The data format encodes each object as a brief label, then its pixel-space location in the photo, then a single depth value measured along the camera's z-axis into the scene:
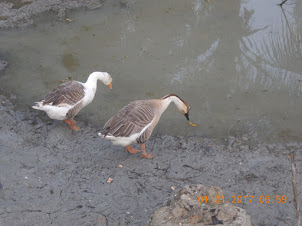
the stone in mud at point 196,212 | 2.95
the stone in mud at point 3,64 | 6.38
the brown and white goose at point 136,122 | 4.42
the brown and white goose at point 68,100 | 4.93
